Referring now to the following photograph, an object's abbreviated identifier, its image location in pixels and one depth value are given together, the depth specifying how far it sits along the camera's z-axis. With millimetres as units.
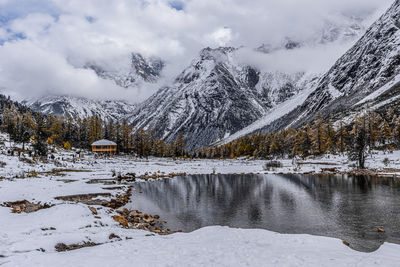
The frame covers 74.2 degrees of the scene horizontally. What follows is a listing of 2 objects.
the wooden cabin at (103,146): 107938
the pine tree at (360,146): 57234
